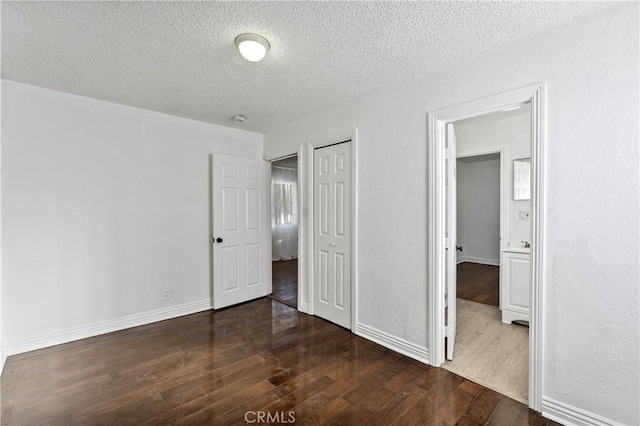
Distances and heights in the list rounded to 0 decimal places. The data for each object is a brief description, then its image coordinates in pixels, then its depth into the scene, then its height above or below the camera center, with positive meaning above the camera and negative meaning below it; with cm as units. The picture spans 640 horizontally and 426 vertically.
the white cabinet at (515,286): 332 -89
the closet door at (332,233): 326 -27
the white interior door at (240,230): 388 -27
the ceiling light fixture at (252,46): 193 +110
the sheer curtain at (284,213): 743 -7
